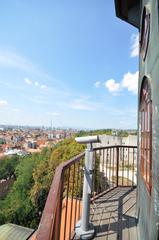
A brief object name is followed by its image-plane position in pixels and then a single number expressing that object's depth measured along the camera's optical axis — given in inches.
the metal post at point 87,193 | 106.4
